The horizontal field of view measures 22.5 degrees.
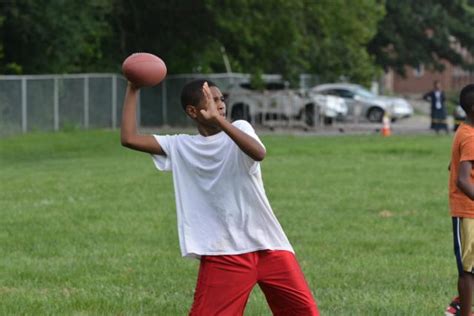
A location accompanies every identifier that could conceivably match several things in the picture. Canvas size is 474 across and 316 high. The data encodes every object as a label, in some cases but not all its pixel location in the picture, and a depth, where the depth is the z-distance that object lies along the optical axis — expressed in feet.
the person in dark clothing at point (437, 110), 124.06
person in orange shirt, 24.25
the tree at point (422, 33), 211.61
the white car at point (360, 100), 154.40
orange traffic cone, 120.37
